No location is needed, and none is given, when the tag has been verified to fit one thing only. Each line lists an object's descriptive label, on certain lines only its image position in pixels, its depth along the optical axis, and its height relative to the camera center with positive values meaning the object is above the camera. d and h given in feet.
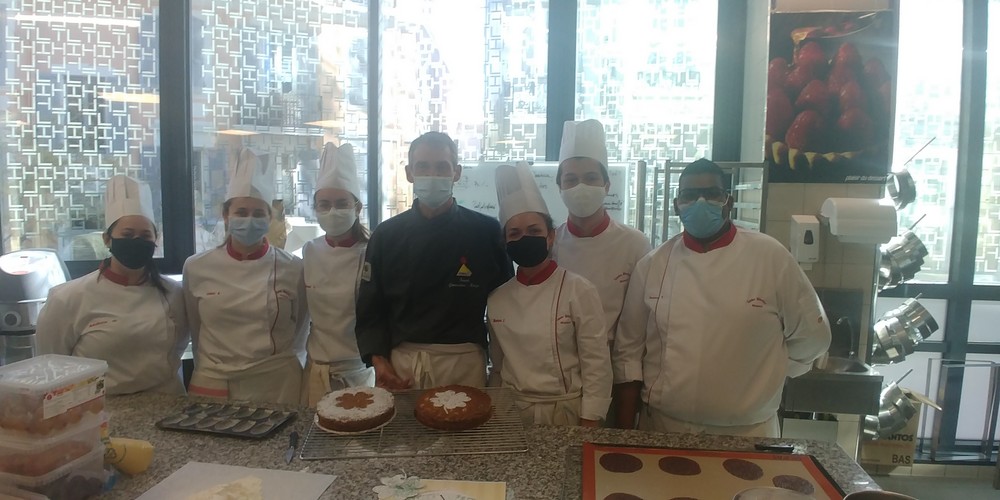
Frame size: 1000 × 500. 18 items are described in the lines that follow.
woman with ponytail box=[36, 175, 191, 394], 6.03 -1.42
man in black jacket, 6.32 -1.11
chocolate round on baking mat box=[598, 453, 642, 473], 4.06 -1.91
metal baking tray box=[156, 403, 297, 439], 4.69 -1.98
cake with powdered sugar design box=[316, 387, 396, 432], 4.64 -1.84
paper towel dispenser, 8.56 -0.38
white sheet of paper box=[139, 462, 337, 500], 3.81 -2.01
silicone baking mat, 3.77 -1.91
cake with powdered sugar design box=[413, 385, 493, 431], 4.69 -1.82
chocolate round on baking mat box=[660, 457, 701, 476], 4.02 -1.91
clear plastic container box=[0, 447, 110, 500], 3.59 -1.91
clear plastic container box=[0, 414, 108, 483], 3.58 -1.73
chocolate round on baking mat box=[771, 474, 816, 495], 3.78 -1.90
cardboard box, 10.42 -4.47
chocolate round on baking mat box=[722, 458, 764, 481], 3.99 -1.90
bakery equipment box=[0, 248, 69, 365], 8.43 -1.81
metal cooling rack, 4.37 -1.98
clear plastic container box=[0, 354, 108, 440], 3.59 -1.37
